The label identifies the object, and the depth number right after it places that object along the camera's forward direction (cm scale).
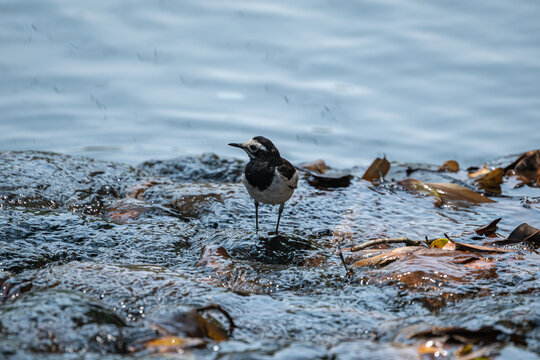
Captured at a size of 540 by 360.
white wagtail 1055
